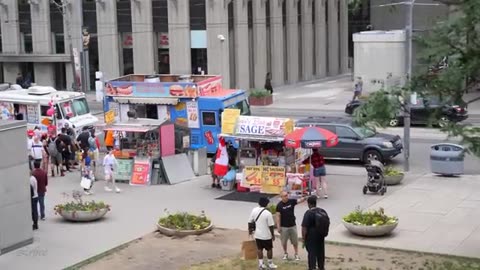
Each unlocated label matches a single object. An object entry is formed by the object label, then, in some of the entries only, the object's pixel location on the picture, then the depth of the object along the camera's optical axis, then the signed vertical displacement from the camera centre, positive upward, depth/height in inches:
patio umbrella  864.9 -116.2
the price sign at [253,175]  902.4 -160.3
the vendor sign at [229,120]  946.7 -102.7
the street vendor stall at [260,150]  895.7 -136.6
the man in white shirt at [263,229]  586.9 -144.0
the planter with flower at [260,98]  1822.1 -148.6
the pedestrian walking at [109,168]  930.1 -152.7
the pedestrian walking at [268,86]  1918.6 -128.9
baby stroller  880.9 -166.0
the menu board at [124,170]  987.9 -165.2
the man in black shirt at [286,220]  611.8 -143.5
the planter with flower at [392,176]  926.4 -169.9
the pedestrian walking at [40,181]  763.4 -136.9
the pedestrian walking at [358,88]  1728.0 -128.0
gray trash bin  964.0 -159.4
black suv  1056.8 -152.9
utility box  674.2 -130.0
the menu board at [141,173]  973.8 -167.4
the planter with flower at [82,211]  770.2 -167.4
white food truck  1226.0 -106.7
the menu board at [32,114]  1240.2 -117.6
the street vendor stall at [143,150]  978.2 -142.7
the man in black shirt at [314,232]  567.2 -142.6
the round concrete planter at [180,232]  716.0 -176.4
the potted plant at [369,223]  692.7 -168.3
